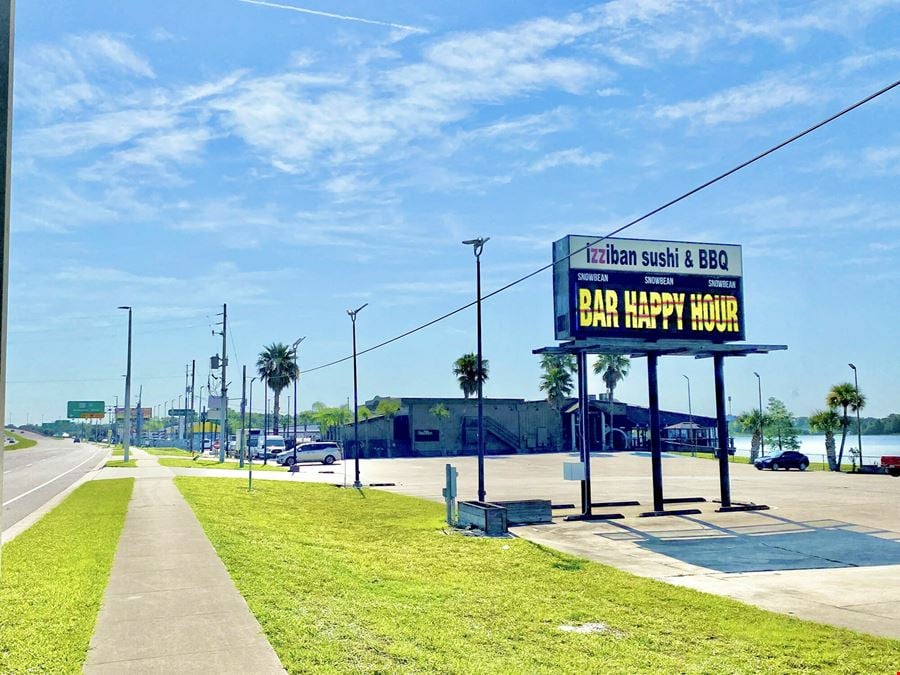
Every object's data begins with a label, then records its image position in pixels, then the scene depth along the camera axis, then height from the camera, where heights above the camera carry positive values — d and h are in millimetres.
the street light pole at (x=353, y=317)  40097 +5168
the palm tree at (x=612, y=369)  101188 +5424
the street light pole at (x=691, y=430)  84656 -2582
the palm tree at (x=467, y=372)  90375 +4710
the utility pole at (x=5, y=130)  3365 +1293
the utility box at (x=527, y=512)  23500 -3188
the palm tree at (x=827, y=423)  56625 -1234
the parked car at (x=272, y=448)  76831 -3786
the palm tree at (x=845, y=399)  57750 +561
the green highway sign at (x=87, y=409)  162625 +1368
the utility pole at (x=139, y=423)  120656 -1362
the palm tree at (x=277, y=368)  100000 +5924
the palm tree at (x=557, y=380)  90000 +3544
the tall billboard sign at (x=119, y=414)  157612 +86
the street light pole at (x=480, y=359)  26422 +1967
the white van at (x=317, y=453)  65500 -3487
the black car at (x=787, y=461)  54656 -3878
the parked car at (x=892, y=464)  47094 -3632
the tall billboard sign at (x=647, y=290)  24266 +3933
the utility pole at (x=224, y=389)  59116 +2103
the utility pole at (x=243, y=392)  61375 +1731
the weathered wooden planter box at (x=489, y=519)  20531 -2960
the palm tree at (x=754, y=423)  69688 -1599
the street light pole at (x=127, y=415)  53303 -13
